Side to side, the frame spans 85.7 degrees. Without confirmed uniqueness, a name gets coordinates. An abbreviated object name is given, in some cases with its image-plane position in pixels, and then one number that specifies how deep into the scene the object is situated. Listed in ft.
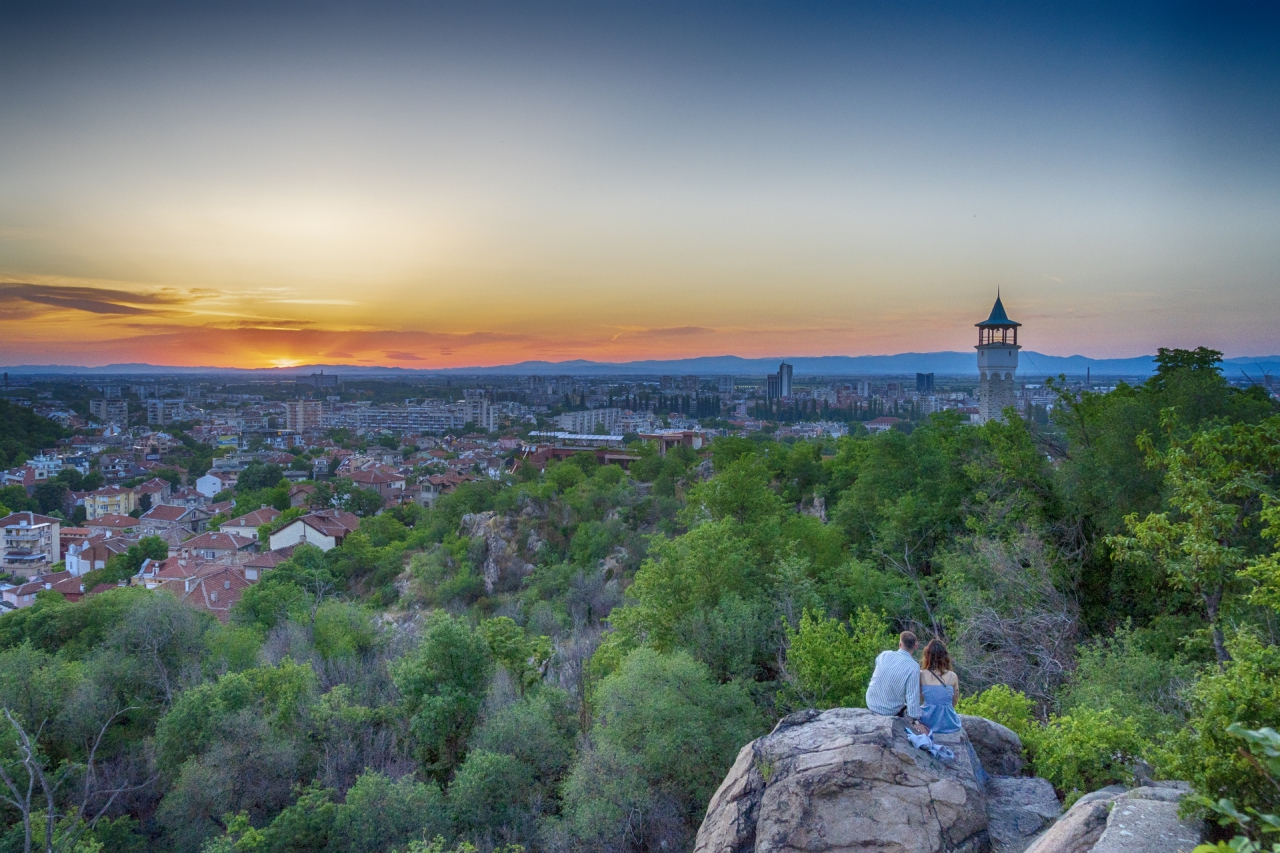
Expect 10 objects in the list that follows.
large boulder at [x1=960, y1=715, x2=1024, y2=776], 26.86
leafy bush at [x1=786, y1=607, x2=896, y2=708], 40.11
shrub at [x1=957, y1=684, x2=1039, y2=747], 30.66
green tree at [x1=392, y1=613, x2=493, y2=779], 55.88
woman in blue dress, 24.38
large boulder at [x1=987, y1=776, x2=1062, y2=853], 21.94
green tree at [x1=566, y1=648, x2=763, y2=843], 40.93
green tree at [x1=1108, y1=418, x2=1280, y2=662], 35.94
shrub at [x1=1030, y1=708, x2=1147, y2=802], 24.66
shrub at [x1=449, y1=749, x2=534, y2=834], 46.16
